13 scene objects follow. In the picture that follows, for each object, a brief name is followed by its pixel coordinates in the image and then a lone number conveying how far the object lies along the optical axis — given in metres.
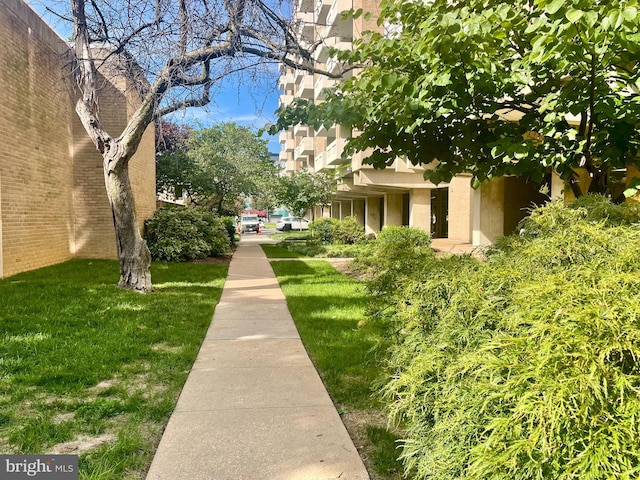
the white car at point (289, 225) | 49.58
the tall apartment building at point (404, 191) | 14.62
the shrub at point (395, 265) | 3.58
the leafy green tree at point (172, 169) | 22.28
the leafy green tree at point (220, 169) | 23.08
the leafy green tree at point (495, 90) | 3.23
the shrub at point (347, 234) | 22.25
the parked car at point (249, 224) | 49.16
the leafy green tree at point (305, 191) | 23.45
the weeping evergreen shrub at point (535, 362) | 1.60
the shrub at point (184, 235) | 15.62
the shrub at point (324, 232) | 22.44
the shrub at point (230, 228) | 24.18
